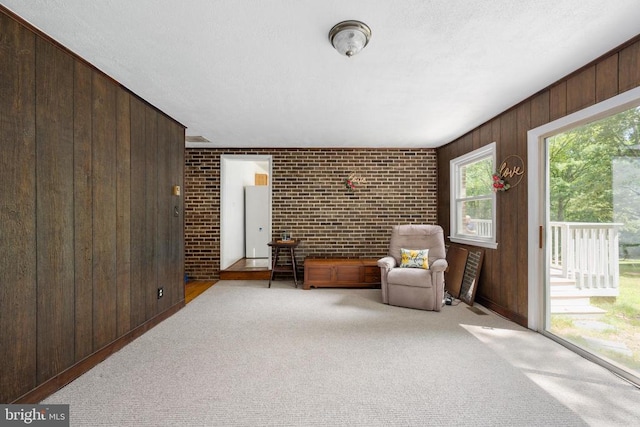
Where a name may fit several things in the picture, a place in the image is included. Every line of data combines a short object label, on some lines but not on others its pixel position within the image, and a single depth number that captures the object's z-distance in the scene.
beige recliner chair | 3.30
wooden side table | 4.39
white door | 6.41
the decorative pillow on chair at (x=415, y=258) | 3.76
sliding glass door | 2.08
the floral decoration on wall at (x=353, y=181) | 4.82
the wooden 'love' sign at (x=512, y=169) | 2.93
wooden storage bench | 4.31
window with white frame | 3.57
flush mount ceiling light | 1.63
